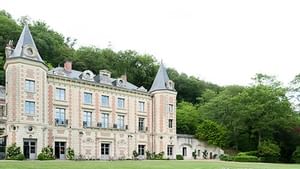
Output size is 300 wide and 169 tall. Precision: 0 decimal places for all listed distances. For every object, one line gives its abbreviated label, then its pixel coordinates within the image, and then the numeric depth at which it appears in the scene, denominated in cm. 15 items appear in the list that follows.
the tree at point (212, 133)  5739
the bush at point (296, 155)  5704
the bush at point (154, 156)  5119
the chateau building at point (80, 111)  4038
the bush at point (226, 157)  5218
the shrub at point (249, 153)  5377
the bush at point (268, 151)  5559
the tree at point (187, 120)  6247
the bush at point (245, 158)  5091
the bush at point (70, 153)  4377
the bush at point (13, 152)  3816
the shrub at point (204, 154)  5797
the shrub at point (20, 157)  3782
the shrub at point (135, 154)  5078
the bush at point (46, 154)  4006
